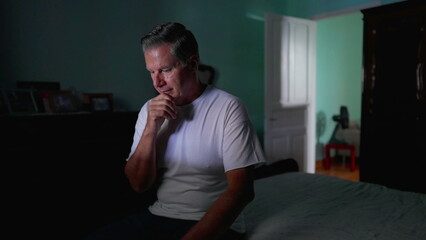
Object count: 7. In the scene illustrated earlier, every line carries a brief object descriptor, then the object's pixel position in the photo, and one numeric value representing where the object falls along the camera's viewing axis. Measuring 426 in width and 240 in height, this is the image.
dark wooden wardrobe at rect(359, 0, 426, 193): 2.79
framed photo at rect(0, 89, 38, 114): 2.07
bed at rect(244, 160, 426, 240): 1.26
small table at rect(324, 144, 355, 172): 4.70
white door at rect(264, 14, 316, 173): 3.67
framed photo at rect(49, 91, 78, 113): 2.28
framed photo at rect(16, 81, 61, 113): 2.26
